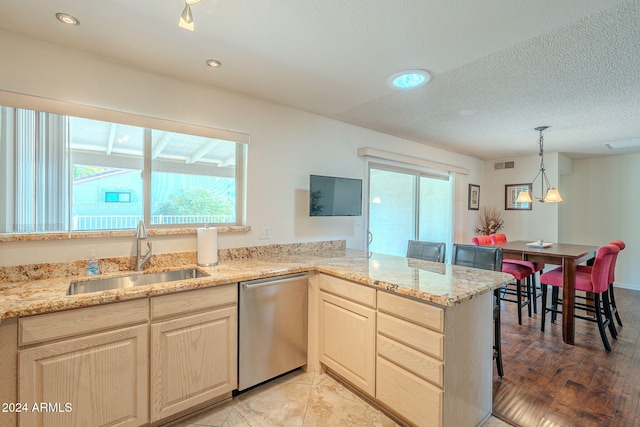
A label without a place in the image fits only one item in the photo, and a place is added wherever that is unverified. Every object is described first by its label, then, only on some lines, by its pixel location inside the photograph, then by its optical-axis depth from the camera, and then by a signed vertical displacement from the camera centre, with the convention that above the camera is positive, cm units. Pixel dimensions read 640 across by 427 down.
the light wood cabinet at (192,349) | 165 -83
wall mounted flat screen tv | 284 +16
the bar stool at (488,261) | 224 -40
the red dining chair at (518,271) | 322 -67
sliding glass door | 372 +7
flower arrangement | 529 -15
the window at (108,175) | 173 +25
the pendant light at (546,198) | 344 +23
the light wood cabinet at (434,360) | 150 -82
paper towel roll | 219 -26
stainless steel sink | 175 -46
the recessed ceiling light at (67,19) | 152 +102
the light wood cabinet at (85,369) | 134 -79
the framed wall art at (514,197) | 507 +29
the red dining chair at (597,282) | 275 -69
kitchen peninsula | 137 -63
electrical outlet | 264 -19
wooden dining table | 282 -49
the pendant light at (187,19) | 117 +78
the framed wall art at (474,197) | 517 +28
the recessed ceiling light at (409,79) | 208 +99
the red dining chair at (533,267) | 357 -68
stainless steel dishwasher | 196 -83
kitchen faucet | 198 -24
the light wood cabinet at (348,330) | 188 -83
